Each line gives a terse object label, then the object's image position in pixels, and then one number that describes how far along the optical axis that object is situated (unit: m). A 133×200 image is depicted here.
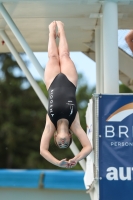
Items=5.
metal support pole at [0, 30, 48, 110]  18.92
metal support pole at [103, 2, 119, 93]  16.61
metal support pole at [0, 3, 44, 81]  17.48
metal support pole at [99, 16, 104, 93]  17.61
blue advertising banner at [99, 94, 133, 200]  15.52
